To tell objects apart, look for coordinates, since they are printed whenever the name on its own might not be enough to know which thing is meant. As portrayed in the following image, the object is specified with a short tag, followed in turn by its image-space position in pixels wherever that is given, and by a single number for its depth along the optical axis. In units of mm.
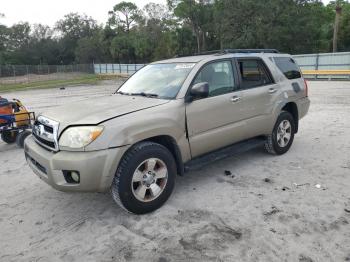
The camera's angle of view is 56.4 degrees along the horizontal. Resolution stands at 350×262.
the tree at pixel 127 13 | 75188
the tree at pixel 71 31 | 76062
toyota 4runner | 3428
